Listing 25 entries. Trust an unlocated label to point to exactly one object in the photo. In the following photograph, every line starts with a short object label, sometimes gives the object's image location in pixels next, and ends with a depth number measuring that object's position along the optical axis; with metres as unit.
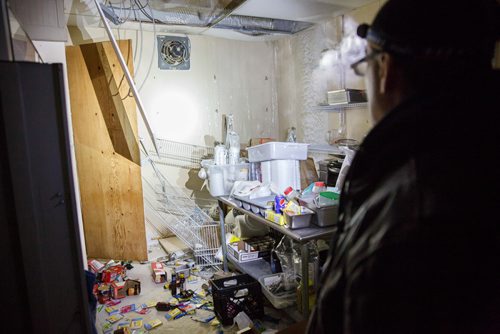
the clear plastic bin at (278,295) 1.87
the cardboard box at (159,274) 2.59
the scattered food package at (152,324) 2.05
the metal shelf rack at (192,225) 2.70
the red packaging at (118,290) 2.40
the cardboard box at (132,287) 2.44
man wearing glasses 0.49
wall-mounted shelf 2.54
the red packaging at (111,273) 2.54
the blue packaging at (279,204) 1.84
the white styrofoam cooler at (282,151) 2.25
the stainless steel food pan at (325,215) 1.69
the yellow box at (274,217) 1.75
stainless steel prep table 1.58
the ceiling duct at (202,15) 2.52
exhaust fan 3.19
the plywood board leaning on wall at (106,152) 2.83
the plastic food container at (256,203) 1.95
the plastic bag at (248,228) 2.54
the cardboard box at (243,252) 2.36
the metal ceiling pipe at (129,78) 1.89
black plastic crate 2.02
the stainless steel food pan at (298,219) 1.67
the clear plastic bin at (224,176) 2.54
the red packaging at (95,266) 2.65
